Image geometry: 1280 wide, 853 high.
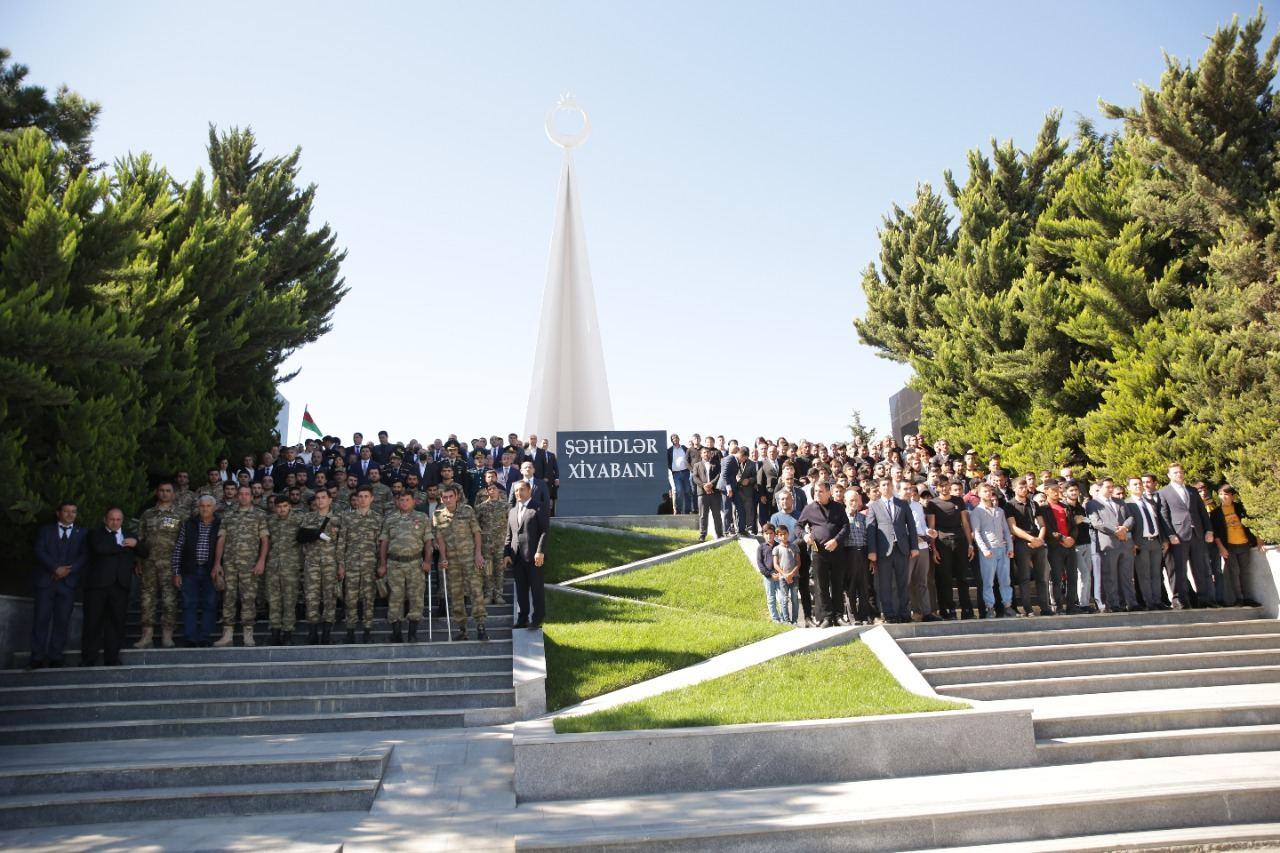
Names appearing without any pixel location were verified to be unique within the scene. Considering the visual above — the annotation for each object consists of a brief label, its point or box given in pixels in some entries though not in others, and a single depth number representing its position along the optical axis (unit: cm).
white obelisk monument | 2459
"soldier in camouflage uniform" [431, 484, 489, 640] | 1063
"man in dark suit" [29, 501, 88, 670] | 952
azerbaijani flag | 2408
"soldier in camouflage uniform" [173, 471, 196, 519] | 1128
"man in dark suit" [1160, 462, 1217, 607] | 1194
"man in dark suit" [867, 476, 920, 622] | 1099
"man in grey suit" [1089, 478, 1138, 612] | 1176
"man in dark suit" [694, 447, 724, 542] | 1633
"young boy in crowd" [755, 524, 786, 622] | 1184
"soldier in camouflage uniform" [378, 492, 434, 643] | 1046
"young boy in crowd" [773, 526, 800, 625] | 1160
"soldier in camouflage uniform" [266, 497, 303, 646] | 1036
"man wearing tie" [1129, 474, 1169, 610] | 1189
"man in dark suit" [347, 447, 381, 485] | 1460
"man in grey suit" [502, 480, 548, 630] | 1043
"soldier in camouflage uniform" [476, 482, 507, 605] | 1195
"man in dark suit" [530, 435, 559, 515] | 1675
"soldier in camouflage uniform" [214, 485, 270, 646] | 1038
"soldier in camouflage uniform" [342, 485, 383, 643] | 1052
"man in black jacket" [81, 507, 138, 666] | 959
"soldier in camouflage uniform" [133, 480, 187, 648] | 1030
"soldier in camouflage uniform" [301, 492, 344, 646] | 1038
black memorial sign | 1828
